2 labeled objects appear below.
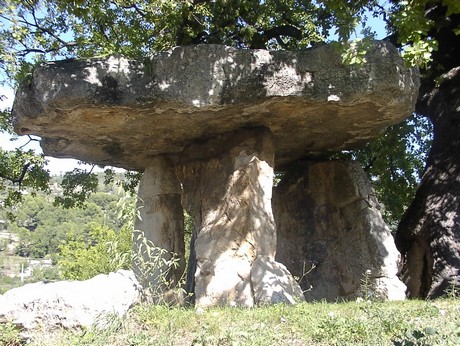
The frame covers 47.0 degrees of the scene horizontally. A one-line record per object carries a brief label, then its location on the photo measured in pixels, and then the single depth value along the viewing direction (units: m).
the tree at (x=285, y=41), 8.46
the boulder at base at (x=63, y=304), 4.30
